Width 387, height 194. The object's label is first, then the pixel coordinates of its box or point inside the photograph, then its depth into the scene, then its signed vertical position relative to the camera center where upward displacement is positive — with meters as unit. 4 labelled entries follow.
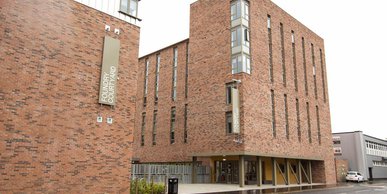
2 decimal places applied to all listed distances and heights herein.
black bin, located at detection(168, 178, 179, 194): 16.44 -1.44
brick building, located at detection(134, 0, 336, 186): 26.95 +5.84
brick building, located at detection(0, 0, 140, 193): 12.85 +2.72
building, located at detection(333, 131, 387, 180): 49.06 +1.37
